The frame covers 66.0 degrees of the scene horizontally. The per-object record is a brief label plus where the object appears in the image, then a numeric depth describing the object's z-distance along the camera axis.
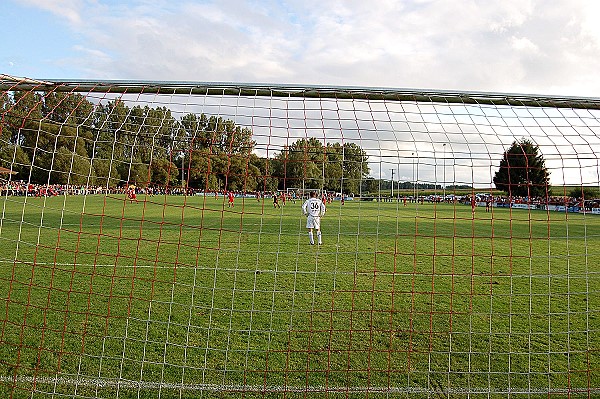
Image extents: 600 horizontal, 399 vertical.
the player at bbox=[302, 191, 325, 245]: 11.94
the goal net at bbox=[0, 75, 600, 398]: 3.74
